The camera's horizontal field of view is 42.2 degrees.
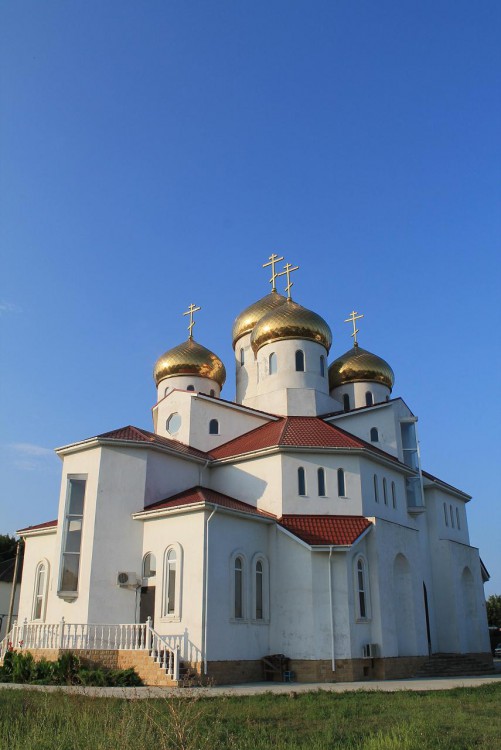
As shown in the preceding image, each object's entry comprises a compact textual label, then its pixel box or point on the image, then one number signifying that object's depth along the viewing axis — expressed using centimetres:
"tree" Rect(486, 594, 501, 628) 5322
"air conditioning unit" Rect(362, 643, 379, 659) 1880
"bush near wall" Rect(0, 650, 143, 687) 1537
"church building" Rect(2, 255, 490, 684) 1736
